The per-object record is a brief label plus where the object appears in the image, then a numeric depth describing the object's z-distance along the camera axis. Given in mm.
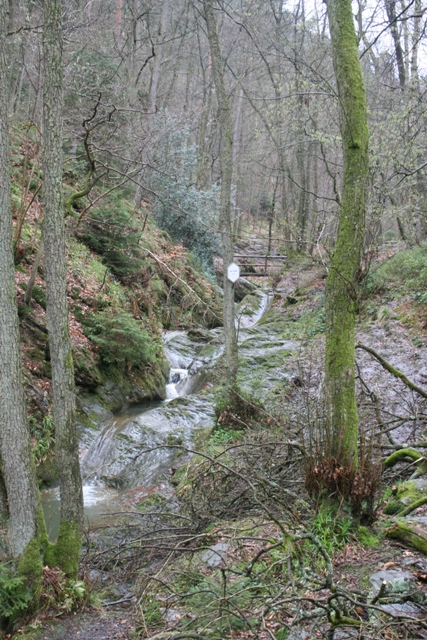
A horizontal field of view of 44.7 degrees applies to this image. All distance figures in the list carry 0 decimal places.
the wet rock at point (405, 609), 2971
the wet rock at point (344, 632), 2907
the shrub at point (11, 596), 4175
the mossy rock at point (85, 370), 9836
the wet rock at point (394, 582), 3157
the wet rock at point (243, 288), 23562
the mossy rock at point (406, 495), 4781
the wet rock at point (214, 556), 4605
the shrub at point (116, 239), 13125
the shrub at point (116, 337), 10742
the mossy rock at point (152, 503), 6907
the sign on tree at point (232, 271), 8641
